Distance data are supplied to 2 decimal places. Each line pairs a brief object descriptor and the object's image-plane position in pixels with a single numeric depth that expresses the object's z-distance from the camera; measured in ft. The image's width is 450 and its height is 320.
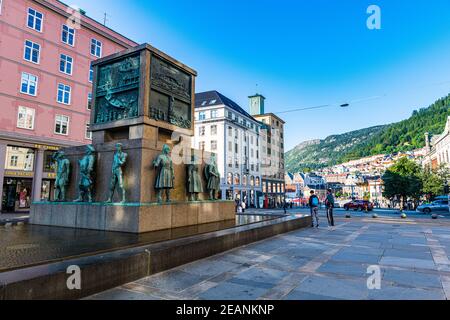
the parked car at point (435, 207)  124.43
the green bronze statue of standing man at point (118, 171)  28.49
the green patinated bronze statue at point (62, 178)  33.24
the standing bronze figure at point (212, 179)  38.39
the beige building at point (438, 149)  189.70
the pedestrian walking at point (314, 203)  49.98
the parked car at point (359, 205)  149.48
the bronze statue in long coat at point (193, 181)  34.24
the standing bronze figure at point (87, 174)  30.37
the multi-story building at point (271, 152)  233.55
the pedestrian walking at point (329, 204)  52.24
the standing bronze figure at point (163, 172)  29.04
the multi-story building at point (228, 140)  182.19
